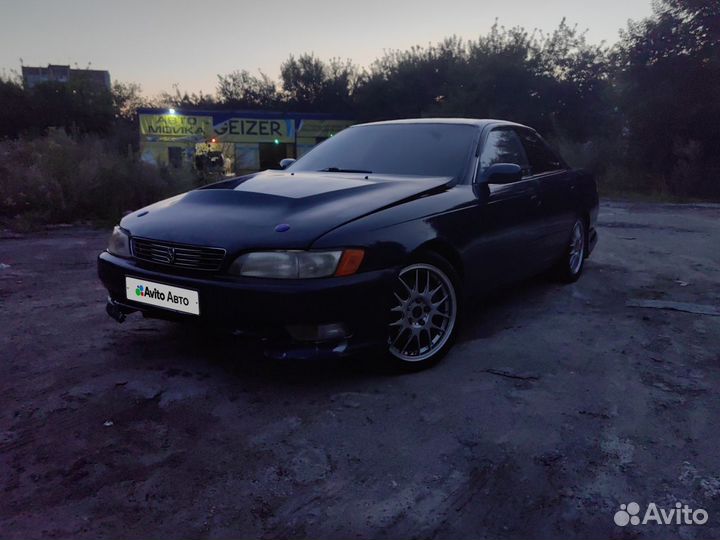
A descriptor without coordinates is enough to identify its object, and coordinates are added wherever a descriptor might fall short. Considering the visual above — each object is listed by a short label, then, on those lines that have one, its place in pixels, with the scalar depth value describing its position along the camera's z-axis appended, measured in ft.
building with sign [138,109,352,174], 103.50
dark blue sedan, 9.12
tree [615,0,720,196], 50.52
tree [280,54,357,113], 134.21
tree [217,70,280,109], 144.77
